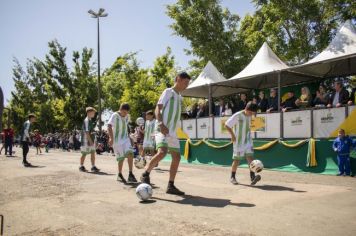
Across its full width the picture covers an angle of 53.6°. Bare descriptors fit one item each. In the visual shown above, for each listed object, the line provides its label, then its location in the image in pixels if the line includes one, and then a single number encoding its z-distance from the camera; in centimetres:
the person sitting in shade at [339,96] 1120
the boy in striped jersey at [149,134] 1277
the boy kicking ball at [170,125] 652
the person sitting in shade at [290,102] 1297
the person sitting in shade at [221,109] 1623
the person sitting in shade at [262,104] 1430
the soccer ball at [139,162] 915
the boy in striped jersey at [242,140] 837
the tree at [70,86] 4044
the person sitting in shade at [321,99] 1193
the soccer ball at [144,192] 590
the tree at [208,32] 2431
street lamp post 2911
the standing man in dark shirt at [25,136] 1430
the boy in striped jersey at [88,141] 1150
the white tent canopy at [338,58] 1218
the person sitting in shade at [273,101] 1365
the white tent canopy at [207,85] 1793
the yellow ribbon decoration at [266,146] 1302
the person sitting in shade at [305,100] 1253
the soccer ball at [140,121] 1910
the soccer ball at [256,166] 798
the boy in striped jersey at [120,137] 861
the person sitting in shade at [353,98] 1092
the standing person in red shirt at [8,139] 2258
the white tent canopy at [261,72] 1514
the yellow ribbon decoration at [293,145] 1199
